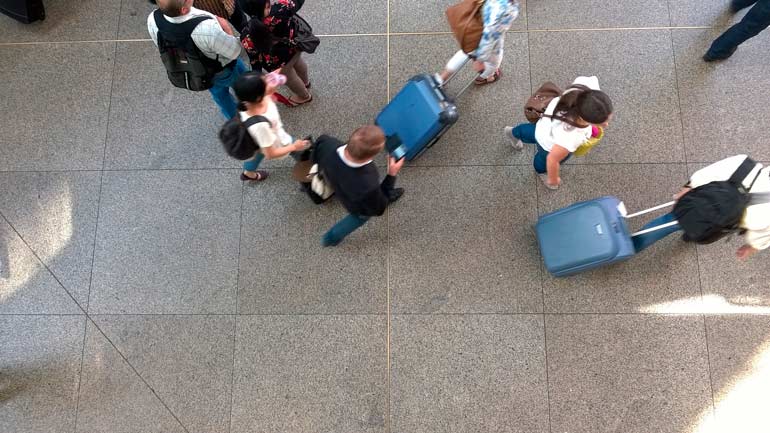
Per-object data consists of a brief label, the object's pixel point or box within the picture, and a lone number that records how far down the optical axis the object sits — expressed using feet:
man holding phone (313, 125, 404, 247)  8.34
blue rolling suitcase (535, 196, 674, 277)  10.18
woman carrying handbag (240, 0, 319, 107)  9.61
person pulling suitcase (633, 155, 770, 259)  8.41
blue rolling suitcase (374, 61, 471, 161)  10.50
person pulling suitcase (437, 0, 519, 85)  9.58
